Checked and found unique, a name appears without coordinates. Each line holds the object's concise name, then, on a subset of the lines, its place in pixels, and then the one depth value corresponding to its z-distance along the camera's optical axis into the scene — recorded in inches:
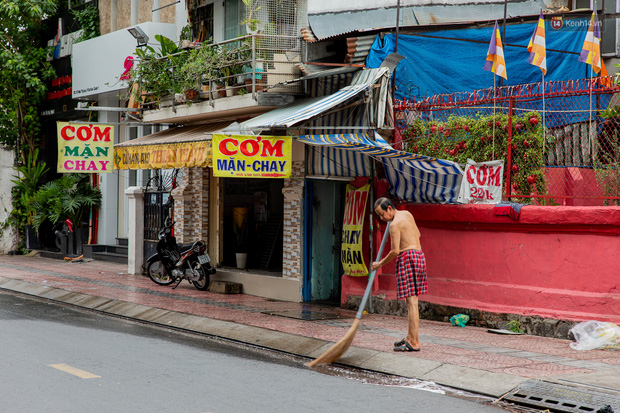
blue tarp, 505.7
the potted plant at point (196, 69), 583.8
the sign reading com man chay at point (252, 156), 460.8
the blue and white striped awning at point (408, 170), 424.1
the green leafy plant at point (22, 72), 915.4
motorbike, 596.4
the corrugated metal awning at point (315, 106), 451.2
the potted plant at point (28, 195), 960.9
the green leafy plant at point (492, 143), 417.1
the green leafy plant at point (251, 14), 550.0
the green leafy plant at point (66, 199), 884.0
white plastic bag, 355.6
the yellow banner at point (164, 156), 508.1
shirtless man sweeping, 344.8
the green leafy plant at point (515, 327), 402.9
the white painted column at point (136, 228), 713.6
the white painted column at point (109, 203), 878.4
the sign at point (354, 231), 487.8
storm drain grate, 256.4
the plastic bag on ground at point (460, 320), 427.8
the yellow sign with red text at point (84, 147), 635.5
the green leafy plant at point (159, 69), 622.8
